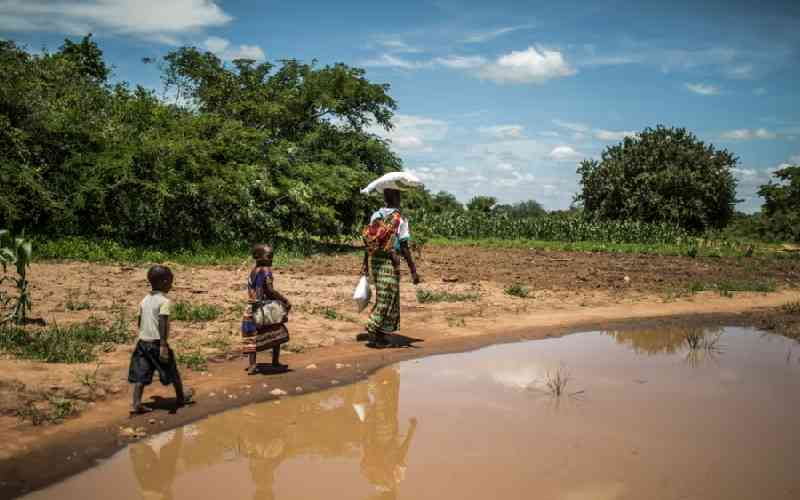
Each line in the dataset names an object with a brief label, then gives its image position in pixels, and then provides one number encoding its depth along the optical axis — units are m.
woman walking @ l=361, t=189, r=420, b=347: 7.17
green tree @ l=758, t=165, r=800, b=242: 33.47
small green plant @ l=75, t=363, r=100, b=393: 5.27
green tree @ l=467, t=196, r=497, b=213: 62.96
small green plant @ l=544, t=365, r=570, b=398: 5.96
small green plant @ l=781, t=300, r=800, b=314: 10.91
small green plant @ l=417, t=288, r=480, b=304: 10.99
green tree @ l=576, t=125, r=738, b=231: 38.48
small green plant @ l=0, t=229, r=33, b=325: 6.42
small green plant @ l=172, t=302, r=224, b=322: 8.12
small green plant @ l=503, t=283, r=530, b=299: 11.89
